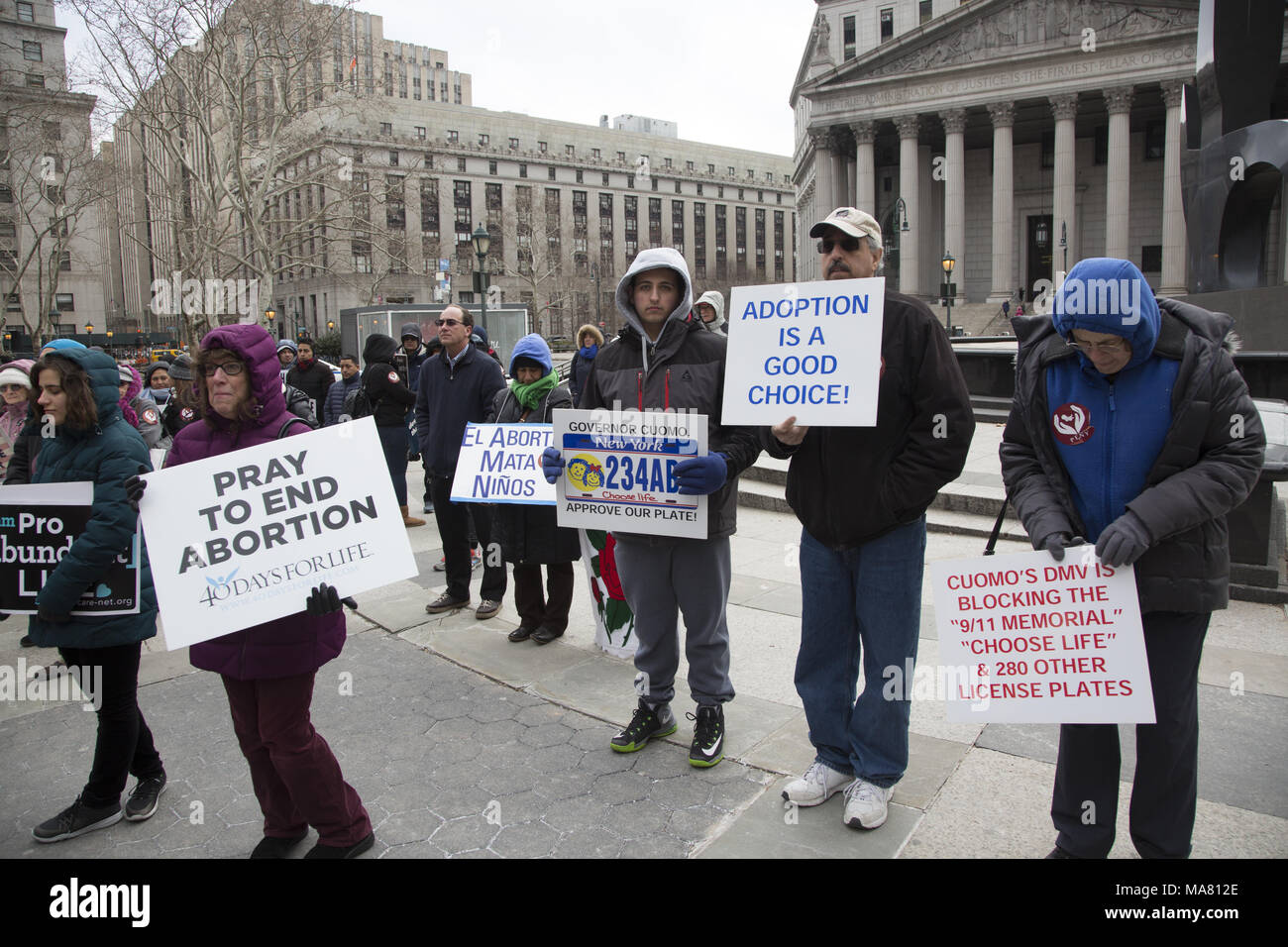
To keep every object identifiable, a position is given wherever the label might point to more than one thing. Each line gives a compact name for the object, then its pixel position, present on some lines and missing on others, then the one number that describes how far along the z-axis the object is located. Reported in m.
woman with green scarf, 5.80
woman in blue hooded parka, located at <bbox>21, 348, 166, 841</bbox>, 3.46
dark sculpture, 13.65
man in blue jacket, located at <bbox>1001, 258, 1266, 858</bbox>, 2.53
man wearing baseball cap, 3.19
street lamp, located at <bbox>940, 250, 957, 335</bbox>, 38.50
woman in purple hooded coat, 3.09
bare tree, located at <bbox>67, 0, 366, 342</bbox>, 26.95
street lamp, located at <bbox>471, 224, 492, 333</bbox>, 22.31
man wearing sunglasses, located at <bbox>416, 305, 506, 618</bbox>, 6.73
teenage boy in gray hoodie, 3.87
